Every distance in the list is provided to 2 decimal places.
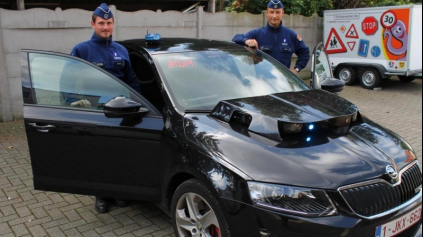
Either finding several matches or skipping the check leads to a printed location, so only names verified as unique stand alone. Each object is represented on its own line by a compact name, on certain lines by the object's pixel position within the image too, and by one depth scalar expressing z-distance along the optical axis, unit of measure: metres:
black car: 2.38
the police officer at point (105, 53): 3.84
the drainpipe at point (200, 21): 9.56
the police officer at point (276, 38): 5.52
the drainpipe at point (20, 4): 8.05
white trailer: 10.72
